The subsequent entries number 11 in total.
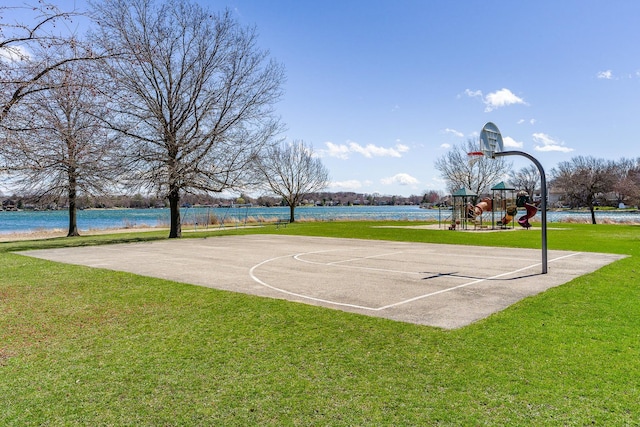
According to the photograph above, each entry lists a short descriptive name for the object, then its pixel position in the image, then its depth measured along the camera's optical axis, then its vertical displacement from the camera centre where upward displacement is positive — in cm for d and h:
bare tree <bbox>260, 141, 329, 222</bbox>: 5028 +366
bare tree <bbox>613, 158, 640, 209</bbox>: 3759 +148
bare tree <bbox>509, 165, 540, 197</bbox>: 7631 +451
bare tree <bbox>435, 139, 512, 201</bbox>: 5591 +404
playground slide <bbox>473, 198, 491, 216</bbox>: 3672 -22
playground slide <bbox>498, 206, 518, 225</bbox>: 3532 -81
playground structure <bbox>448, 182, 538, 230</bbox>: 3206 -36
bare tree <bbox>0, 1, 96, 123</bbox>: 525 +182
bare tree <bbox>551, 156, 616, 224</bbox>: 4234 +216
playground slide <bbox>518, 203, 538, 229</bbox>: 3154 -80
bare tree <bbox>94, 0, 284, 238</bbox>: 2197 +444
